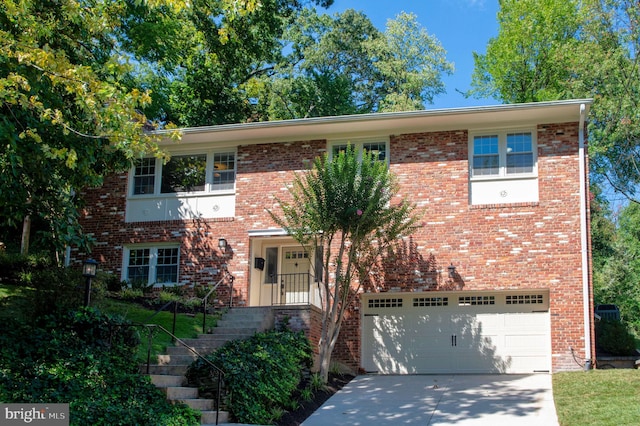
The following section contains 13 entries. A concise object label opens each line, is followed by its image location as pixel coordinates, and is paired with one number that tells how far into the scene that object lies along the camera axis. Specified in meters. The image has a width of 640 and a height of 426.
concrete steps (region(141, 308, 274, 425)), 11.53
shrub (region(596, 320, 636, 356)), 17.36
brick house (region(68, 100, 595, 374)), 16.61
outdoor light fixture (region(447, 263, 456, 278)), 17.05
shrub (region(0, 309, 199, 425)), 9.68
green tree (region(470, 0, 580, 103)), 29.41
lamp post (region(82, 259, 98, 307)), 12.41
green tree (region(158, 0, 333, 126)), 26.94
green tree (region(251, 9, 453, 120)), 31.12
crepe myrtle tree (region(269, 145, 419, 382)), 15.38
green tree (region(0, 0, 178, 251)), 10.11
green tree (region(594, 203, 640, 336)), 32.81
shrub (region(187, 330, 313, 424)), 11.88
